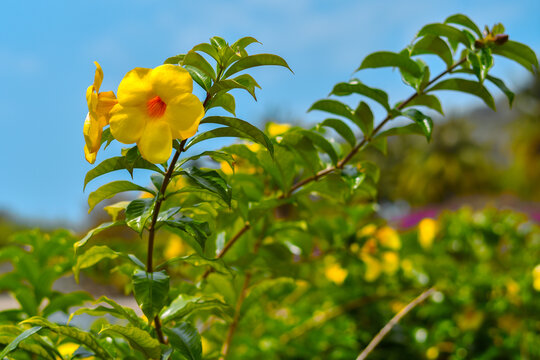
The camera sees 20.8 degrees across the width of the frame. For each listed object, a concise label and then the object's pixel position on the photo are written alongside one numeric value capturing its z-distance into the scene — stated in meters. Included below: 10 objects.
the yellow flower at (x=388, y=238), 1.82
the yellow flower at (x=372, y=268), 1.89
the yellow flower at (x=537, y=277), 1.59
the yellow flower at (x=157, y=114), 0.93
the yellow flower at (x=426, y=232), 2.20
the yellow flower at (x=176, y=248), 1.91
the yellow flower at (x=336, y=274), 1.93
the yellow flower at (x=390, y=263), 2.01
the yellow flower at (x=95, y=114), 0.94
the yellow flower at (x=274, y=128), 1.23
